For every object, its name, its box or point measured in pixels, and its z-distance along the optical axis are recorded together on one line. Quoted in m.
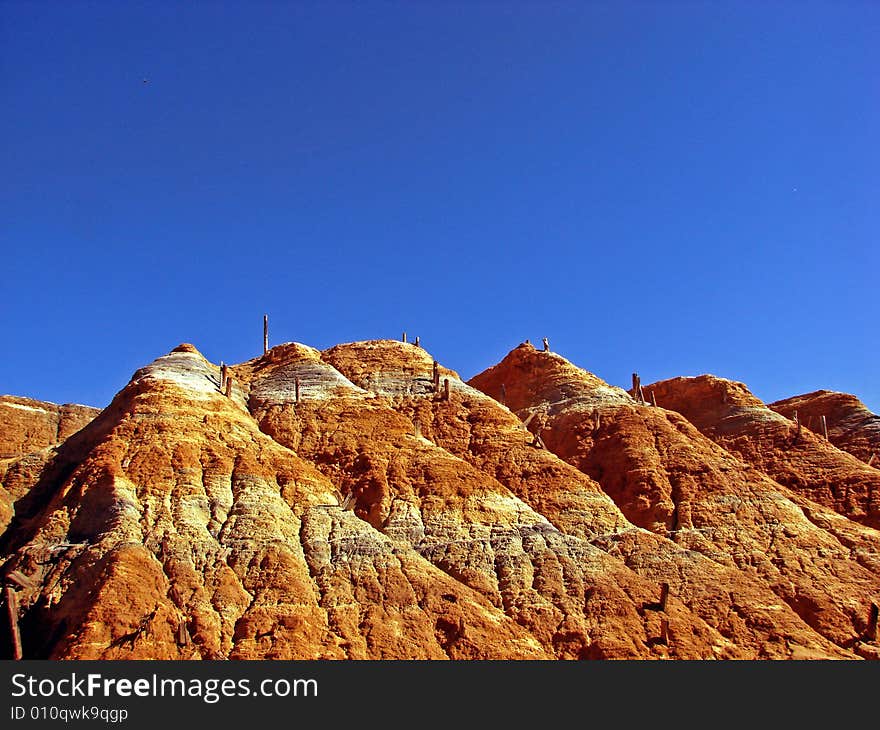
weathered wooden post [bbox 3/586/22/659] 37.12
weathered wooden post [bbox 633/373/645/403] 72.88
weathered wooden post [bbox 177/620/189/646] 37.57
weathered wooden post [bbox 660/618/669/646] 43.97
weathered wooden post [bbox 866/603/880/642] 47.73
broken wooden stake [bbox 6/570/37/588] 39.59
